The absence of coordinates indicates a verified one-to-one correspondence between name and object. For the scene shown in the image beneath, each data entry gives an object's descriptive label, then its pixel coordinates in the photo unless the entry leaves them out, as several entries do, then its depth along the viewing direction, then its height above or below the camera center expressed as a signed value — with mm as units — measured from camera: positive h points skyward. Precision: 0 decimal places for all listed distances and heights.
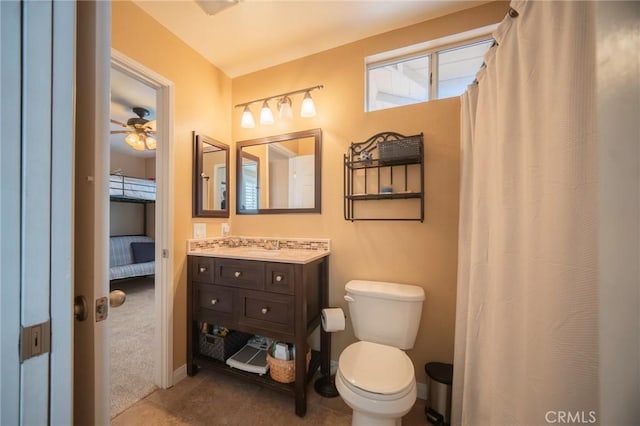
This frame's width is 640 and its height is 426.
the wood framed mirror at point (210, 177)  1929 +314
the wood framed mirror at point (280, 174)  2000 +354
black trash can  1391 -1096
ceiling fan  2895 +1030
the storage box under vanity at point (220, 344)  1782 -1019
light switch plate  1933 -147
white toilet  1089 -808
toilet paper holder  1579 -1225
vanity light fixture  1906 +884
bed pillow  4230 -727
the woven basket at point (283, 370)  1561 -1051
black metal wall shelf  1618 +318
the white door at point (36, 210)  447 +4
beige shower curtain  650 -53
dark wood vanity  1478 -625
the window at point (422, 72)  1695 +1086
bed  4164 +427
